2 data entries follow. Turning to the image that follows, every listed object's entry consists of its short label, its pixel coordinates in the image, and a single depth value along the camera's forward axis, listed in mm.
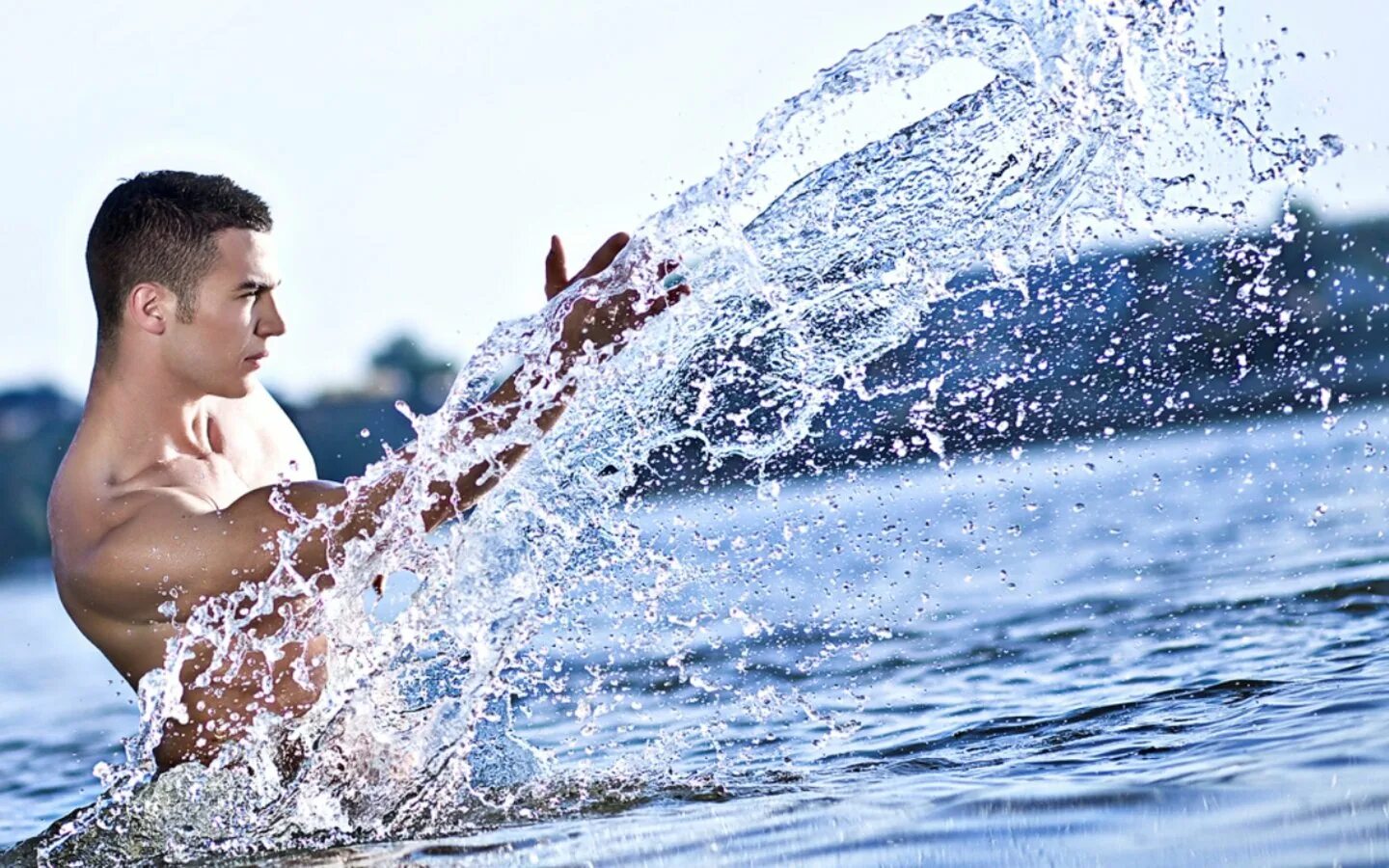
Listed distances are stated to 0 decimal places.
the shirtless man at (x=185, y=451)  9312
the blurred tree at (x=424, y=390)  101006
